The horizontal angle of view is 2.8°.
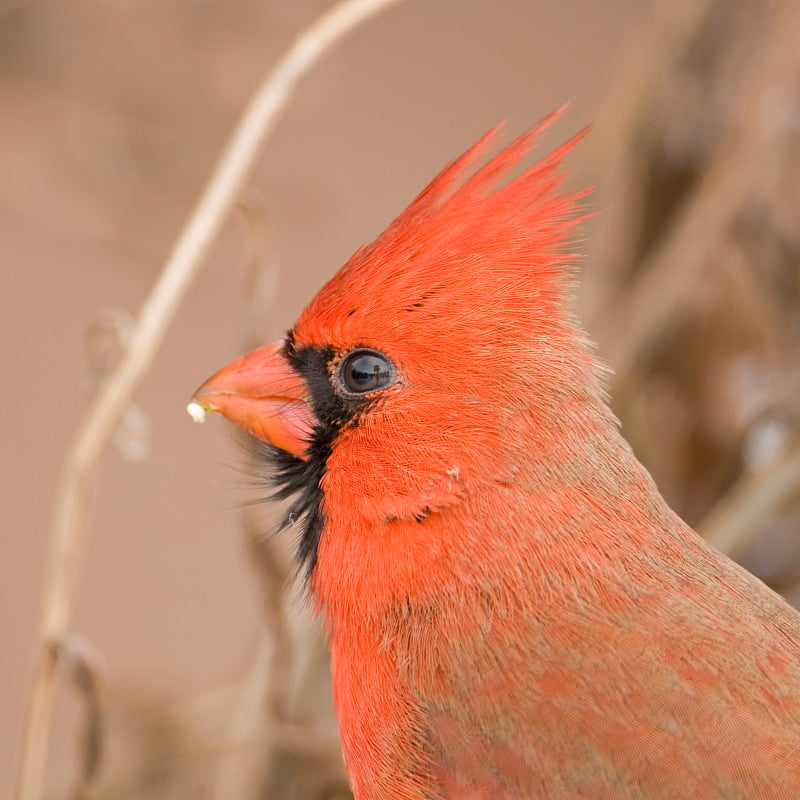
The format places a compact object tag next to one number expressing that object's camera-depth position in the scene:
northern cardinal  2.16
